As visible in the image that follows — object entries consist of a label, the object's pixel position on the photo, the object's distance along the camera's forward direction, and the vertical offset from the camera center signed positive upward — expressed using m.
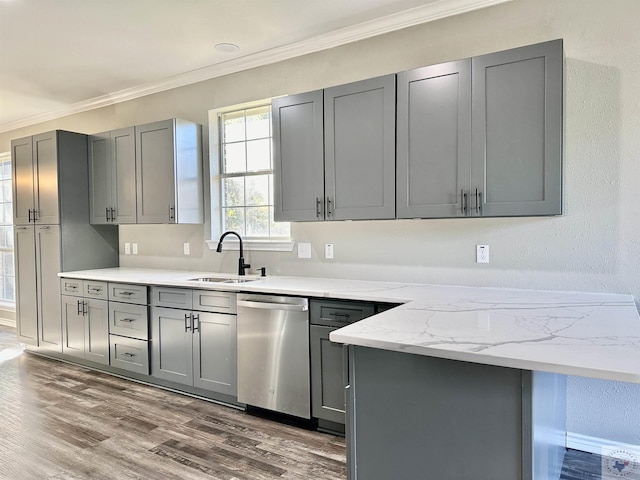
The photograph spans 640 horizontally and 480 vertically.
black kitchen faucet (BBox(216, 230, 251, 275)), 3.68 -0.28
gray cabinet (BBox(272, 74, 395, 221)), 2.72 +0.48
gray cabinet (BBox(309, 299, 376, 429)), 2.66 -0.82
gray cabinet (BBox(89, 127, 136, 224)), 4.18 +0.50
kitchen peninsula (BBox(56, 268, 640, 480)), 1.34 -0.53
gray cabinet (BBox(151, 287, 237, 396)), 3.17 -0.87
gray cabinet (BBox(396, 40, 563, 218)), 2.25 +0.48
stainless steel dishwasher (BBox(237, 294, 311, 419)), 2.82 -0.85
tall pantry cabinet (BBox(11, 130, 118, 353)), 4.36 -0.01
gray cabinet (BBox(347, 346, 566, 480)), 1.38 -0.67
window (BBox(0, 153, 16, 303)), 6.09 -0.03
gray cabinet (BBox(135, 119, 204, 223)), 3.85 +0.50
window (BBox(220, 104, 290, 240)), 3.81 +0.46
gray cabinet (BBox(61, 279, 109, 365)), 3.98 -0.89
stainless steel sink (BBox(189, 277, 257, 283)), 3.59 -0.45
